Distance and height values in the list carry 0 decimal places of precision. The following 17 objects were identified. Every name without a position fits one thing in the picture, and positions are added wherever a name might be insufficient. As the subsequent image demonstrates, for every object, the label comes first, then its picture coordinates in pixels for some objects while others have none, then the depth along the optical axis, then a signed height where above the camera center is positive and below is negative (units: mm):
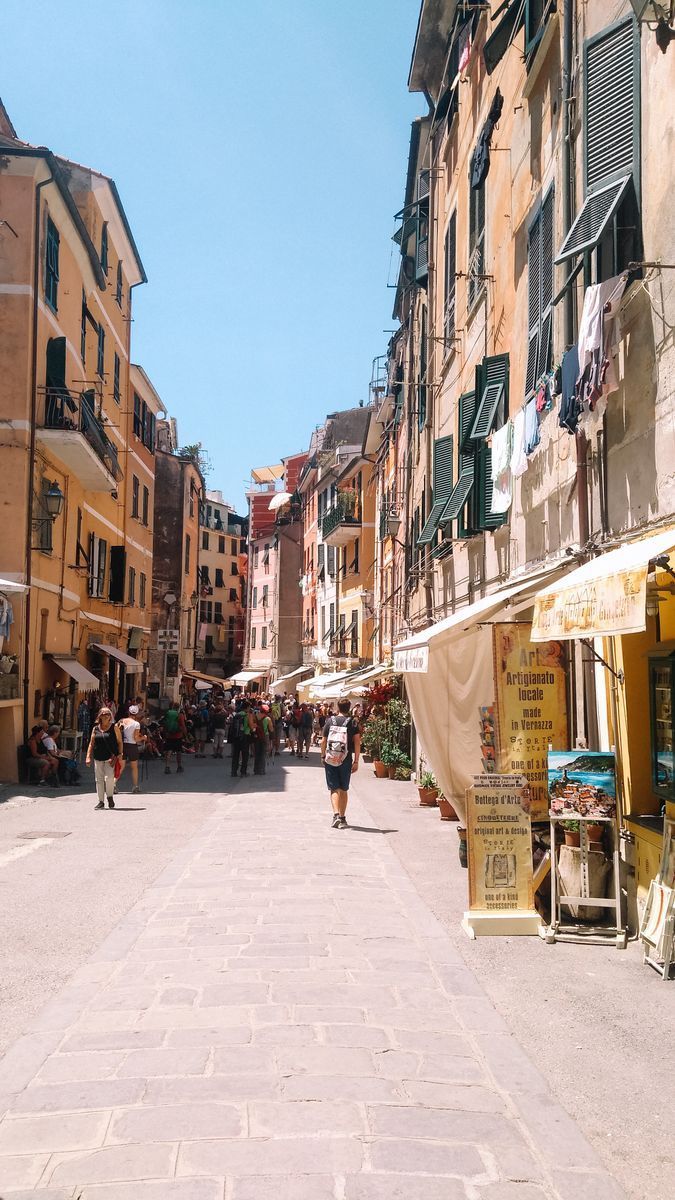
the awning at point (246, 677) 66375 +2903
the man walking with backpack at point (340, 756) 14352 -421
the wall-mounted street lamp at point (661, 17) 6746 +4433
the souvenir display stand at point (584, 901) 7703 -1259
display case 7281 +4
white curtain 12172 +194
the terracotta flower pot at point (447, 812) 16047 -1299
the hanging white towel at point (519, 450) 11727 +2996
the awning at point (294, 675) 60556 +2770
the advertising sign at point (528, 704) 8875 +163
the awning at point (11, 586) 19203 +2444
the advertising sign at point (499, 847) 7945 -896
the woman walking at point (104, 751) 17188 -417
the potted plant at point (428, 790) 17359 -1059
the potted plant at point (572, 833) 8016 -804
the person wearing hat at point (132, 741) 20359 -312
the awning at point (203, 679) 51212 +2252
